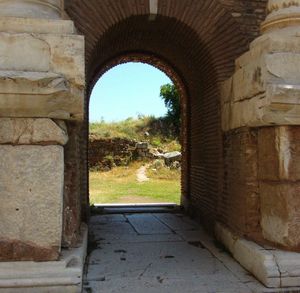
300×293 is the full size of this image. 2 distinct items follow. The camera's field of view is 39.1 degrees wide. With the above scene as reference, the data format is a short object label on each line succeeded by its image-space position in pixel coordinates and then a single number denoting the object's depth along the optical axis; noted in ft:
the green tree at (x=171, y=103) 76.89
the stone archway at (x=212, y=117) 11.27
